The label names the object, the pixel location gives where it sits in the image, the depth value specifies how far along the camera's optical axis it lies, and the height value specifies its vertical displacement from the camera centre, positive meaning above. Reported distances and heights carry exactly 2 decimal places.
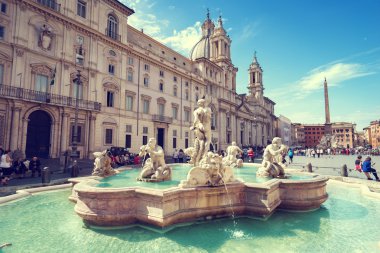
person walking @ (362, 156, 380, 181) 9.91 -0.97
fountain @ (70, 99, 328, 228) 4.23 -1.13
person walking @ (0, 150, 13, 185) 9.17 -0.99
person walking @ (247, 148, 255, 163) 17.02 -0.69
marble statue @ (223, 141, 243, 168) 10.76 -0.70
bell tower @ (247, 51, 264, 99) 68.63 +20.57
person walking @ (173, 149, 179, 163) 17.42 -1.00
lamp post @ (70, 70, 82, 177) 10.15 -1.24
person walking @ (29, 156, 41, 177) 10.61 -1.06
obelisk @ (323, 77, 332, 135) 56.58 +8.17
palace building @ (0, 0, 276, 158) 16.50 +6.28
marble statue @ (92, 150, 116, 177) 6.96 -0.70
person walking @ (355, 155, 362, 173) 11.51 -0.98
